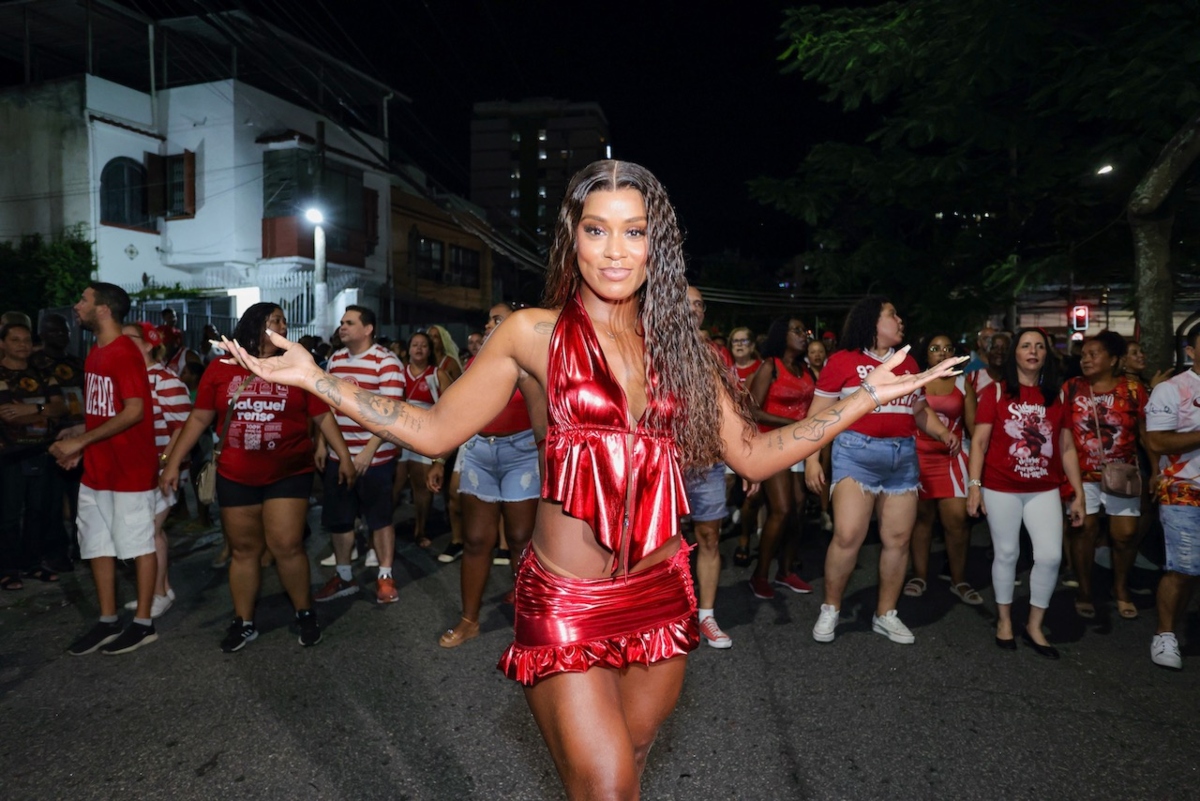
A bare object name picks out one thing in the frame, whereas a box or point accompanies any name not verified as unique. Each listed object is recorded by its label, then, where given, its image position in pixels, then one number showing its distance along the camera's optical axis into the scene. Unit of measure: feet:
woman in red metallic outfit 7.11
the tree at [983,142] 27.73
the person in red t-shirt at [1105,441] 20.17
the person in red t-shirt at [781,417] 21.42
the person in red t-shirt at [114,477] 16.87
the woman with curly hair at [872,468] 17.31
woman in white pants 16.93
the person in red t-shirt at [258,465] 16.49
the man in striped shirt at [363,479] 21.01
